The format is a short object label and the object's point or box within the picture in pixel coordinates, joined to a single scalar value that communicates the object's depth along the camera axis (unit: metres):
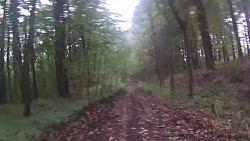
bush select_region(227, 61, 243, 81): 15.13
